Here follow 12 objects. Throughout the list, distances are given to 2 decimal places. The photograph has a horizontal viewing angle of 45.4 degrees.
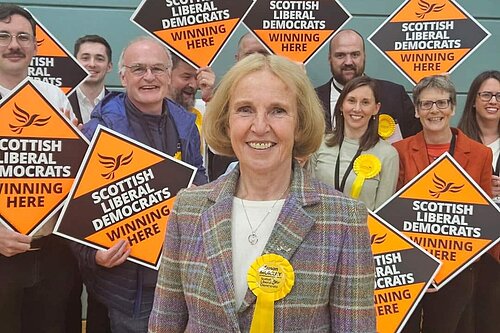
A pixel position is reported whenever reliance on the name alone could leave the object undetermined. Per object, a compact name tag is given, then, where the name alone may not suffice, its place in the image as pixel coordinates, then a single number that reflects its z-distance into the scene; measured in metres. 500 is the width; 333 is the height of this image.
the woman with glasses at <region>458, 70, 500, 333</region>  3.47
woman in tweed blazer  1.49
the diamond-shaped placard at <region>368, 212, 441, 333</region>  2.90
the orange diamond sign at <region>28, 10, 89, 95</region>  3.37
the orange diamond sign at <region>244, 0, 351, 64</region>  3.53
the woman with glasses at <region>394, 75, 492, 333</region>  3.24
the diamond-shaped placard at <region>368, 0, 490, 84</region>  3.72
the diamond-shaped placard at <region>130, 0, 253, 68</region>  3.32
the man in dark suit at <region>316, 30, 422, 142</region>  3.77
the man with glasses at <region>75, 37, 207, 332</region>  2.62
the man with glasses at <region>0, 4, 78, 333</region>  2.69
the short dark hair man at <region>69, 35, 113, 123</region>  3.74
